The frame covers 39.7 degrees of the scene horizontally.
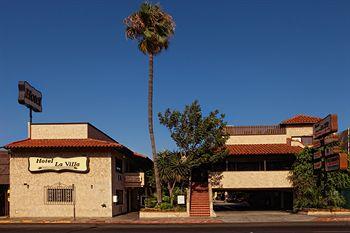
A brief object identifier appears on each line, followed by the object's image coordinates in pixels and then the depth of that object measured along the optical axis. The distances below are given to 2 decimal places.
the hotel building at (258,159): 47.69
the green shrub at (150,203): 43.97
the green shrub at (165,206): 42.08
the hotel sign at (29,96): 47.25
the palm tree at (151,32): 43.53
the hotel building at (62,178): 43.06
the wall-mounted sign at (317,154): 42.36
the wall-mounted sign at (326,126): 38.88
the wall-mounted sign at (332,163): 38.91
